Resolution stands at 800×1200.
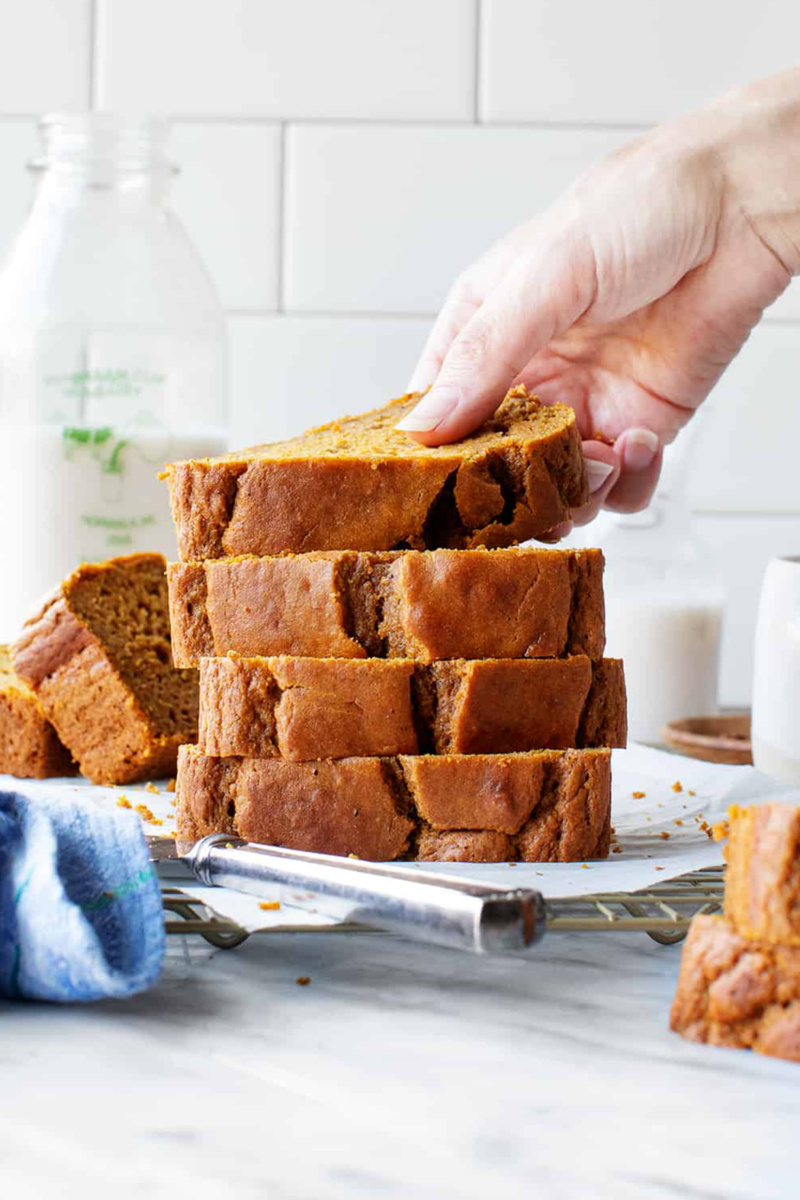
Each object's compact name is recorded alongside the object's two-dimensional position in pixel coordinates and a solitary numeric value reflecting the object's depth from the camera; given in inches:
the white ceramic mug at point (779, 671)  32.2
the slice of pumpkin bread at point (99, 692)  32.8
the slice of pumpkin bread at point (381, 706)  30.0
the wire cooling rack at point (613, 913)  25.4
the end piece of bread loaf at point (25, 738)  33.0
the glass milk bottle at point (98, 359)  36.7
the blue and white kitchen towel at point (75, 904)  23.8
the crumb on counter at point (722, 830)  25.3
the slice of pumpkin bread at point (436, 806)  30.1
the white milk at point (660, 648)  36.5
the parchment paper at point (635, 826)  27.5
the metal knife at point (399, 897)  23.1
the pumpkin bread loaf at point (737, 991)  23.1
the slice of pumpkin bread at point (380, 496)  30.4
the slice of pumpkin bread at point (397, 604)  30.1
